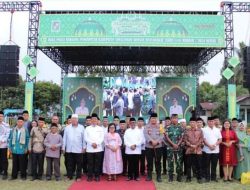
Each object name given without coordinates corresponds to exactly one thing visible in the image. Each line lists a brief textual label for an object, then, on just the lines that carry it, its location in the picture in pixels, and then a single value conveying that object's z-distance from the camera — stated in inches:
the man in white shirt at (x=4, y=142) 203.9
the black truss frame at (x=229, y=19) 394.3
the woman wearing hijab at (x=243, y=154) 195.5
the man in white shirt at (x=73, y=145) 199.8
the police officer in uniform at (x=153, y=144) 195.8
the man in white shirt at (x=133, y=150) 198.5
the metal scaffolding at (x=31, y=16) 398.8
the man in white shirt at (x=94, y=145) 196.6
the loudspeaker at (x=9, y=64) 356.6
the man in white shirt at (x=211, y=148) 194.9
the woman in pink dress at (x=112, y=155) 197.9
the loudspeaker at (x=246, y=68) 360.4
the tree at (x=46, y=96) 934.9
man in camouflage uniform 193.0
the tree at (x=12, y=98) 879.9
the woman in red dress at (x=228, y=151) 196.6
